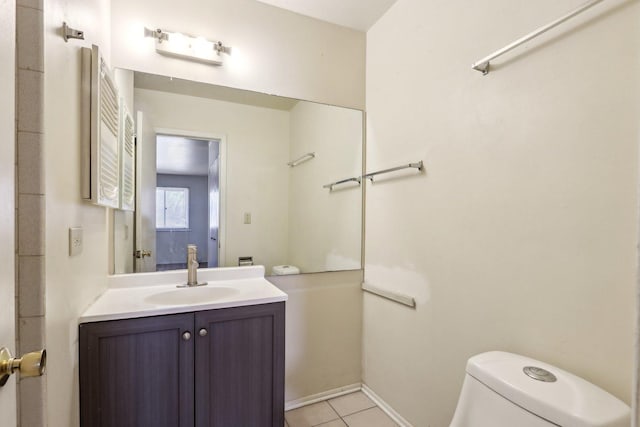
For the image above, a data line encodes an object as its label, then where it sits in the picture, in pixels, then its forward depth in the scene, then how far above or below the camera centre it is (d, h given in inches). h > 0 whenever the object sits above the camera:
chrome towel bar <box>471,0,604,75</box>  37.7 +24.9
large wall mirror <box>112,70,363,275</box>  67.4 +7.9
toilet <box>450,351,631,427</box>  32.3 -21.0
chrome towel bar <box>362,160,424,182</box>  65.3 +10.3
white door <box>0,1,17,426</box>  21.0 +1.1
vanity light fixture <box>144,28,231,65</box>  65.2 +36.8
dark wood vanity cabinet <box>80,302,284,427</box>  46.4 -26.2
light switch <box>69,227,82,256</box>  39.8 -3.9
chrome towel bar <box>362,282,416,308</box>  68.1 -19.8
